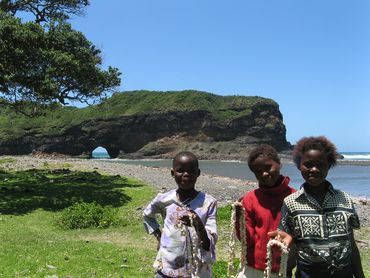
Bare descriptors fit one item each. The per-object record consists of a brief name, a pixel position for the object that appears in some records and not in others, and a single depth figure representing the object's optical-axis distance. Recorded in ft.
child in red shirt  13.16
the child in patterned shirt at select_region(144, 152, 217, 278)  12.60
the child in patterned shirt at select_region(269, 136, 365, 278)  11.43
